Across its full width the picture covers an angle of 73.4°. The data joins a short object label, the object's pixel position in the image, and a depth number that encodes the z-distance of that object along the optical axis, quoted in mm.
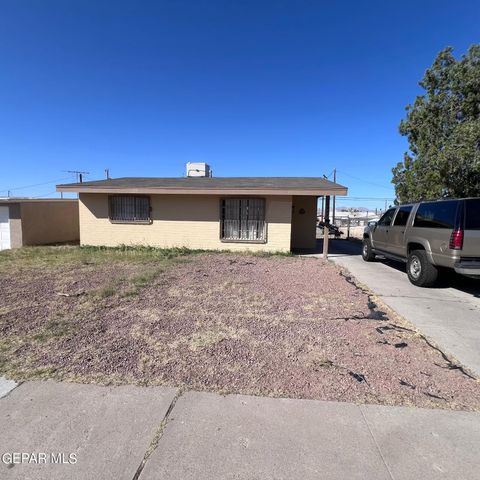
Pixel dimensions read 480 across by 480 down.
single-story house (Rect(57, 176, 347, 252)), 11672
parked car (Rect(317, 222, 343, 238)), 18236
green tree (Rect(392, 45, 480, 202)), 11484
